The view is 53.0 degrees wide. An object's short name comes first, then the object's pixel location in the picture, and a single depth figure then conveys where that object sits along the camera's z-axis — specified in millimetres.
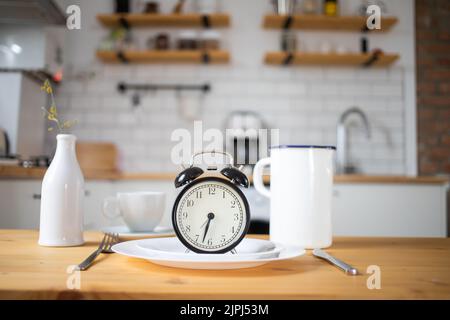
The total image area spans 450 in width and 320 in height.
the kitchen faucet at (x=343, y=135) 3449
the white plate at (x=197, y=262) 638
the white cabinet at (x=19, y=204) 2553
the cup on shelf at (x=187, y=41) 3389
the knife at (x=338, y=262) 646
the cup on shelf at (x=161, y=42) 3414
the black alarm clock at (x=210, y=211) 744
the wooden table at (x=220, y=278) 534
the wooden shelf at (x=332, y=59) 3320
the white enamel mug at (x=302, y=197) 895
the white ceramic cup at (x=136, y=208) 1059
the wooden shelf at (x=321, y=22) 3312
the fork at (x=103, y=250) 660
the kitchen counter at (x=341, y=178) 2676
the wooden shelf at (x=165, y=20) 3338
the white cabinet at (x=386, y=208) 2795
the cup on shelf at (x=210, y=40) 3395
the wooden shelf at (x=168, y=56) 3334
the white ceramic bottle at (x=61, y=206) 885
